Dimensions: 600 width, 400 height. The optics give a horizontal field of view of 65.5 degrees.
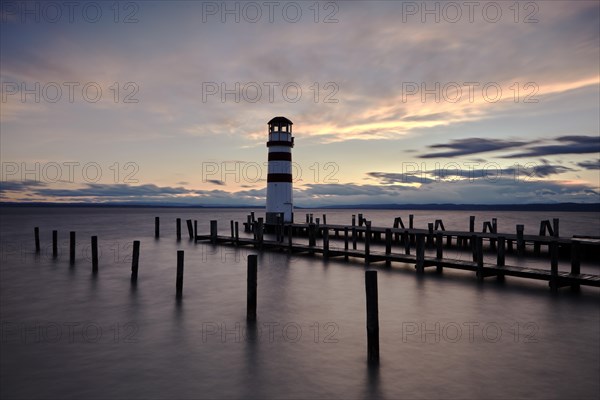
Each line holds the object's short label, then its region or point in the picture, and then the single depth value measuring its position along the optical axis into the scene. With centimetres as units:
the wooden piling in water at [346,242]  2258
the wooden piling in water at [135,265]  1884
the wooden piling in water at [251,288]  1178
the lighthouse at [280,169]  3120
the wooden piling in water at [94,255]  2166
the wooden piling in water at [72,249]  2448
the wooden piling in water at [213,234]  3231
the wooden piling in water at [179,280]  1592
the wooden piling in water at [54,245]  2731
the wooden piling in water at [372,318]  899
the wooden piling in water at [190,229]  3744
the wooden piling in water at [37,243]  2991
